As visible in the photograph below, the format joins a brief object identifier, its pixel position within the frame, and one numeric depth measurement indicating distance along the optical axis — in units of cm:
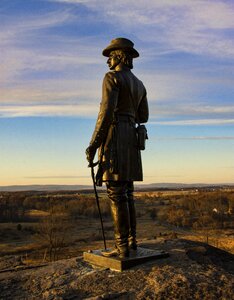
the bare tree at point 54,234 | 2863
